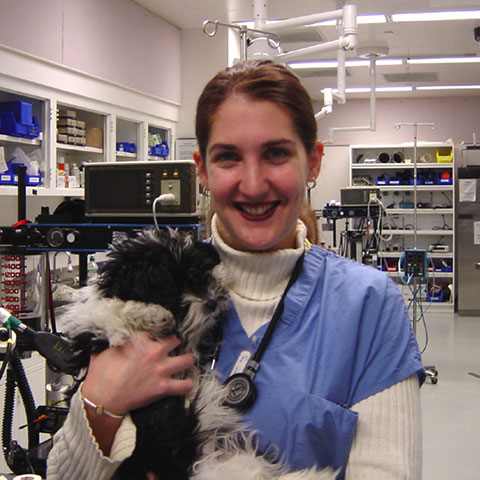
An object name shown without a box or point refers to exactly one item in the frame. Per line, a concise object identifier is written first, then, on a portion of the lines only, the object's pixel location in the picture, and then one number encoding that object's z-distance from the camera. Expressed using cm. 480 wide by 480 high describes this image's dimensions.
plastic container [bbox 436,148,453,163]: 860
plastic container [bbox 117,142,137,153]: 495
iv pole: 488
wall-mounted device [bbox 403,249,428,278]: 527
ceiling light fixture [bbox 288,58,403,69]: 770
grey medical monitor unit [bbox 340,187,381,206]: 560
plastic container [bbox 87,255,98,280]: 393
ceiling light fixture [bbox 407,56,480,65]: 760
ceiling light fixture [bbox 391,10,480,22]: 574
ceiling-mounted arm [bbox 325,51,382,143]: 691
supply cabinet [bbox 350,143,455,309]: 850
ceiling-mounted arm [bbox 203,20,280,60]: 282
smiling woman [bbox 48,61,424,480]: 90
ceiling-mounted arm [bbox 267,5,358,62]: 330
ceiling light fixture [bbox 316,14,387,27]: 575
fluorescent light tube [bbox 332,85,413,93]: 940
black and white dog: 90
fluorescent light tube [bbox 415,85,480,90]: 923
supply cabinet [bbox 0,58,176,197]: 361
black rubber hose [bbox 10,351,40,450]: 177
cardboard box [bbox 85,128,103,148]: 453
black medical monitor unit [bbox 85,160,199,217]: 221
